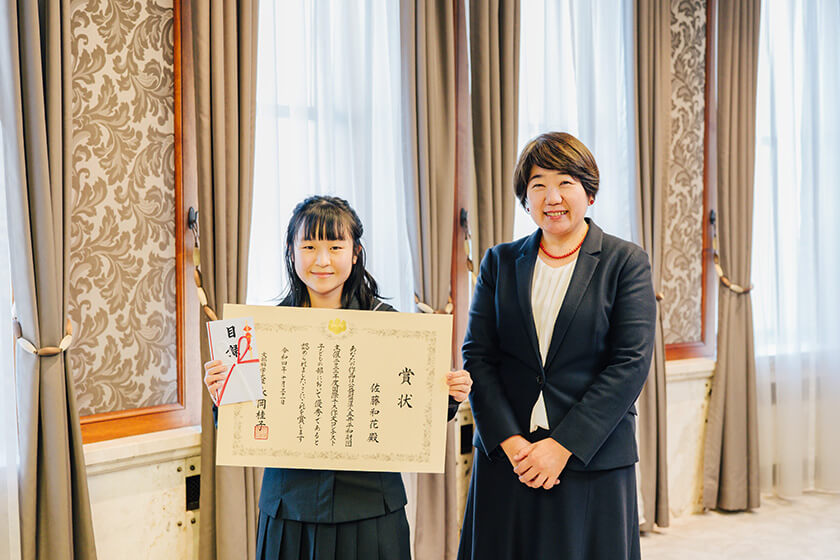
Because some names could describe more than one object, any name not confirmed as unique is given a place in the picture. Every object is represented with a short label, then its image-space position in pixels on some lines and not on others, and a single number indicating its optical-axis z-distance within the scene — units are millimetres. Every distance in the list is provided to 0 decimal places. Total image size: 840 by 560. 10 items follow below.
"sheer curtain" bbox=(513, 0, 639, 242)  3123
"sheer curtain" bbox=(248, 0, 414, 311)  2492
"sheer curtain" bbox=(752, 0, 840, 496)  3775
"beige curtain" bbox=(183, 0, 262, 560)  2260
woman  1728
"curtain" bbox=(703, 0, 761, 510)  3559
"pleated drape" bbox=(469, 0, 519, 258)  2850
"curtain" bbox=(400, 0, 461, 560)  2697
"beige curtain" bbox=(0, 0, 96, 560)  1941
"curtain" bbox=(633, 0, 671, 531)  3291
